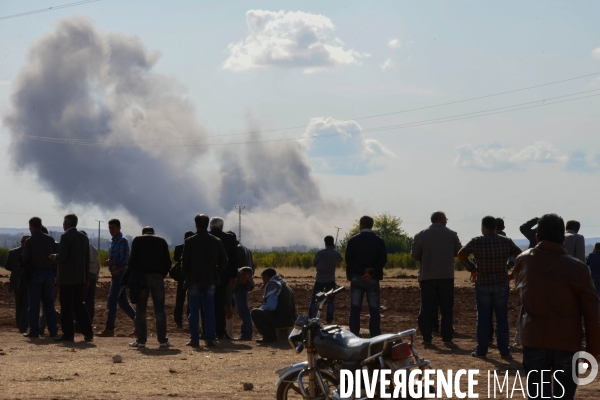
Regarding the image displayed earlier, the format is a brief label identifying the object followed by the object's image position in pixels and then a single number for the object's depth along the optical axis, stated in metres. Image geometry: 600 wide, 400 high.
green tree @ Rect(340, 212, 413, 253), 114.75
